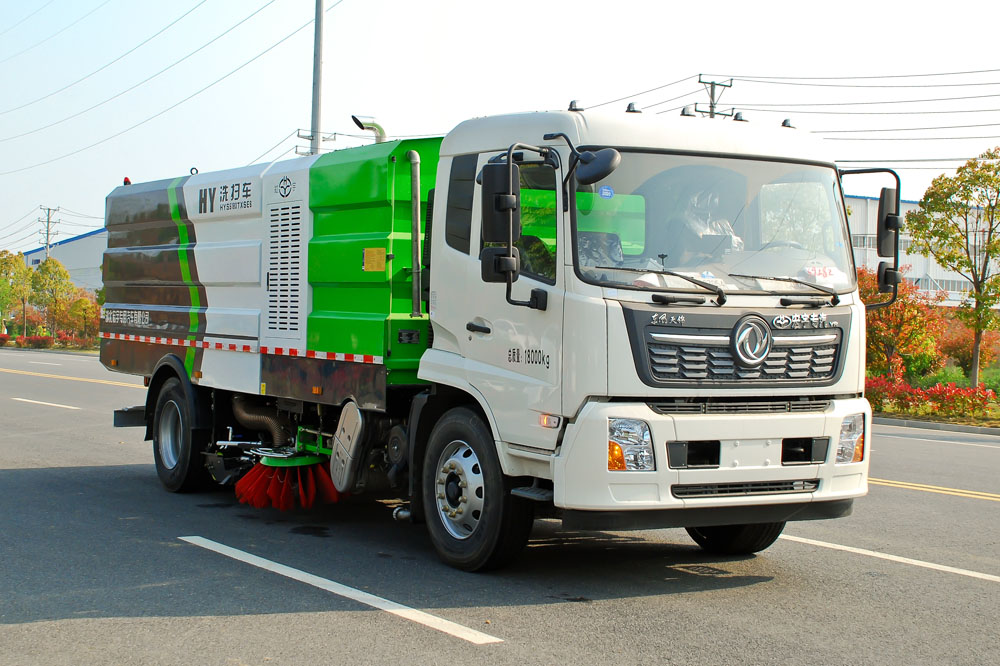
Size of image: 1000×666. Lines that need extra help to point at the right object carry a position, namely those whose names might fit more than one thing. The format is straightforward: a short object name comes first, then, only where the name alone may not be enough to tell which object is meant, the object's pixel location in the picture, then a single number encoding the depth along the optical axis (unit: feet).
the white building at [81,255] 317.42
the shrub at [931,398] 69.36
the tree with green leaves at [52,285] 195.31
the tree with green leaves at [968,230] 75.77
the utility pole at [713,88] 115.34
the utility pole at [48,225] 273.33
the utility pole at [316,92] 74.91
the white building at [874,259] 193.77
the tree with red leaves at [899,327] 80.33
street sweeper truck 19.42
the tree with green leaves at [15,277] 212.70
